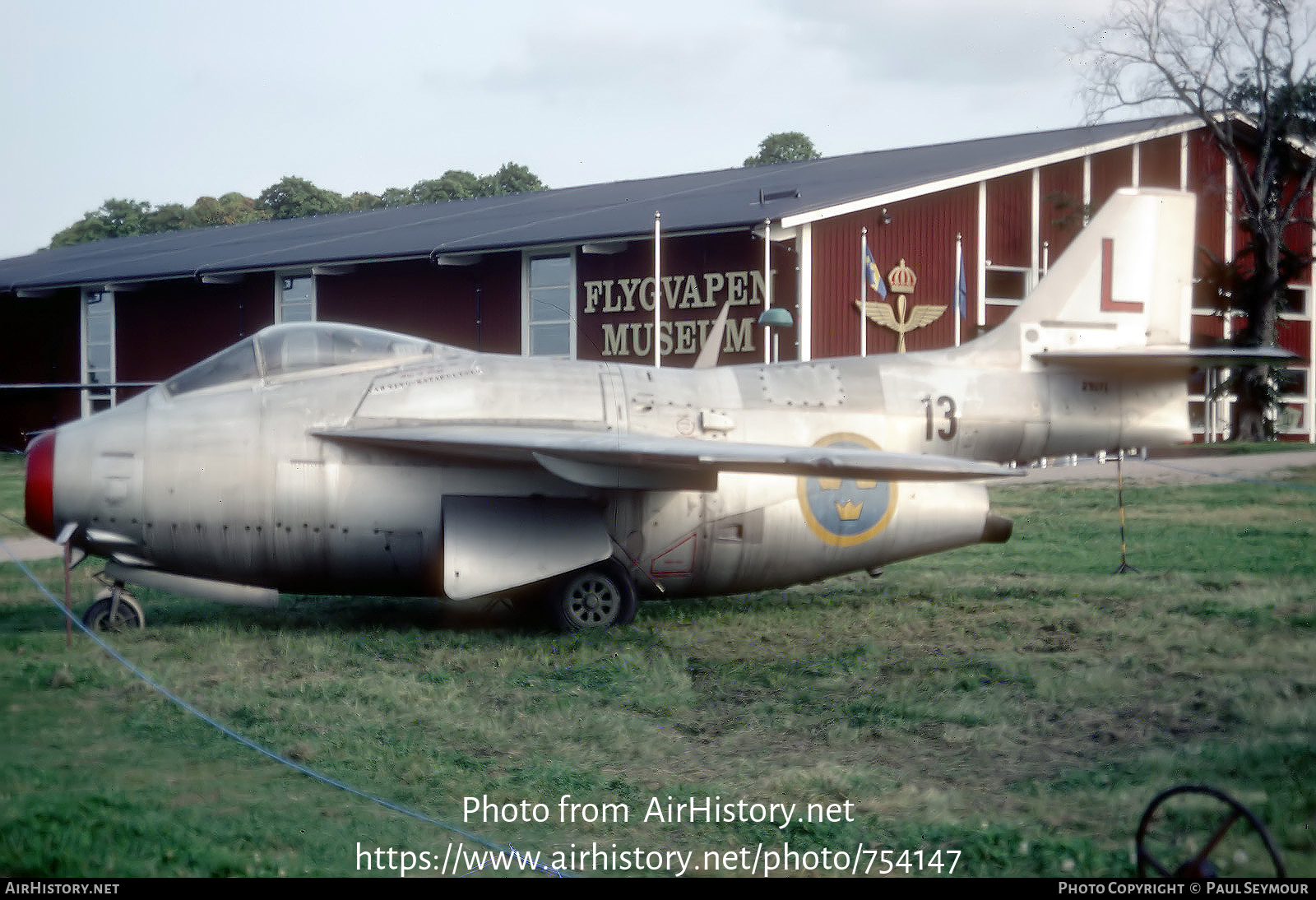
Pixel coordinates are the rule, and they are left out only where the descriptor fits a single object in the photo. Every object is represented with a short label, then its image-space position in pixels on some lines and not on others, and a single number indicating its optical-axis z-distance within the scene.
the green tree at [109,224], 70.31
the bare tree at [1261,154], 29.62
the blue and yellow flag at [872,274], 24.34
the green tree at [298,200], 71.81
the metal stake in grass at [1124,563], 13.09
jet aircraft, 9.95
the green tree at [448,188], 71.75
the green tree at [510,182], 74.81
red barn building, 24.73
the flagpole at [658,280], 21.08
